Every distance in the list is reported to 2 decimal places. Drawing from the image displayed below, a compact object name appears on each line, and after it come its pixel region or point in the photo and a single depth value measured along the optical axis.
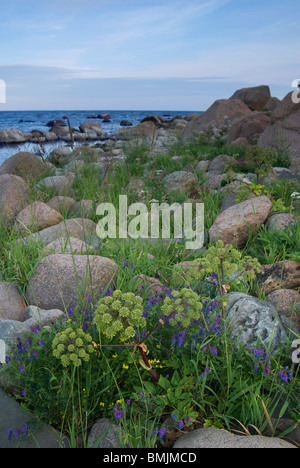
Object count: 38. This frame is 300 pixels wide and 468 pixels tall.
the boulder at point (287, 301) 3.04
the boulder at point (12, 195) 5.44
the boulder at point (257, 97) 15.07
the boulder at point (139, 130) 10.76
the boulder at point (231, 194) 5.11
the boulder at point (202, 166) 7.09
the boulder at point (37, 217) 4.87
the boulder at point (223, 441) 1.85
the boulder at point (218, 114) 11.23
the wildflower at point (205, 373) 2.07
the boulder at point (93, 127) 28.19
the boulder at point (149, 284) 3.13
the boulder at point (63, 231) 4.30
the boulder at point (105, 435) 2.00
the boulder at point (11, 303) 3.25
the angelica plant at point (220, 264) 2.23
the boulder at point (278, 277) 3.49
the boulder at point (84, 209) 5.18
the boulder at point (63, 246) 3.80
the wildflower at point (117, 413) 1.98
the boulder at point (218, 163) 7.03
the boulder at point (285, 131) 7.32
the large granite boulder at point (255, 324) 2.60
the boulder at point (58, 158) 9.15
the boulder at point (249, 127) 9.02
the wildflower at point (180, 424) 1.90
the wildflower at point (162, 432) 1.90
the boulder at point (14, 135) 24.73
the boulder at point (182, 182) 6.34
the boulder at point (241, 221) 4.39
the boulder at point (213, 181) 6.24
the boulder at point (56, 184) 6.09
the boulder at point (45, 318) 2.76
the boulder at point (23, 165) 7.18
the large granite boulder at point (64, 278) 3.28
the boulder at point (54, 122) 39.66
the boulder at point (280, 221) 4.38
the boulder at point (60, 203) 5.51
